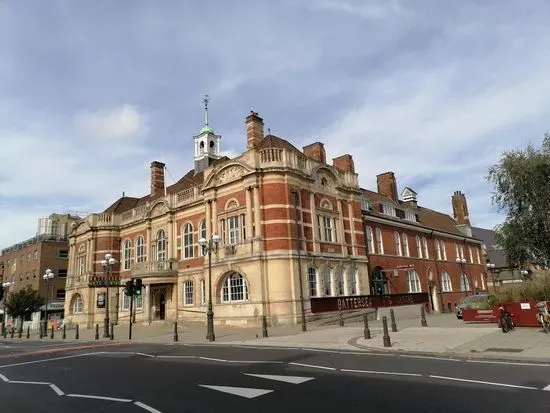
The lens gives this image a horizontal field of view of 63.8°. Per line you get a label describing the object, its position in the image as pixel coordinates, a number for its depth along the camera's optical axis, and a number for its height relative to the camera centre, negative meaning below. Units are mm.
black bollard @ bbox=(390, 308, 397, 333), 19600 -1283
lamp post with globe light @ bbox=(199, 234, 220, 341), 21045 -715
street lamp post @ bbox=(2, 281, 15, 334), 39031 +3134
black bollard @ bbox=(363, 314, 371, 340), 17328 -1259
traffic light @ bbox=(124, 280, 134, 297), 24562 +1391
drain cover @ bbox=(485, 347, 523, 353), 12708 -1675
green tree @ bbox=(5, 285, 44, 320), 47250 +1726
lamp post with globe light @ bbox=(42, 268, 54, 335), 33453 +3140
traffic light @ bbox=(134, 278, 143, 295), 24877 +1454
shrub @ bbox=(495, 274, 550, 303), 19094 -63
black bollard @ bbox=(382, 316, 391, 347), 14888 -1317
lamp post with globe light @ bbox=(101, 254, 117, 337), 27222 +2222
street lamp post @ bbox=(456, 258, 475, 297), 51244 +2496
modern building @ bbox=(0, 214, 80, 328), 57438 +8002
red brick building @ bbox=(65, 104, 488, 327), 27766 +5137
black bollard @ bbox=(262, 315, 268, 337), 20736 -1132
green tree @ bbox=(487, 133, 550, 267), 23844 +4718
